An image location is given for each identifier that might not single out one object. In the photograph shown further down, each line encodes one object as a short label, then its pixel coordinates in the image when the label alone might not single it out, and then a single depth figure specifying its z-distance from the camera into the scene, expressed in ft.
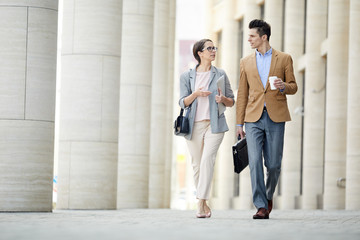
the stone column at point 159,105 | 97.09
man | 37.65
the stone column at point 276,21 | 118.73
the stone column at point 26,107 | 41.47
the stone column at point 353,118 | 78.02
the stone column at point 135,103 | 77.15
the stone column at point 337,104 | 88.63
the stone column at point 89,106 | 53.16
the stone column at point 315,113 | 99.45
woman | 38.24
